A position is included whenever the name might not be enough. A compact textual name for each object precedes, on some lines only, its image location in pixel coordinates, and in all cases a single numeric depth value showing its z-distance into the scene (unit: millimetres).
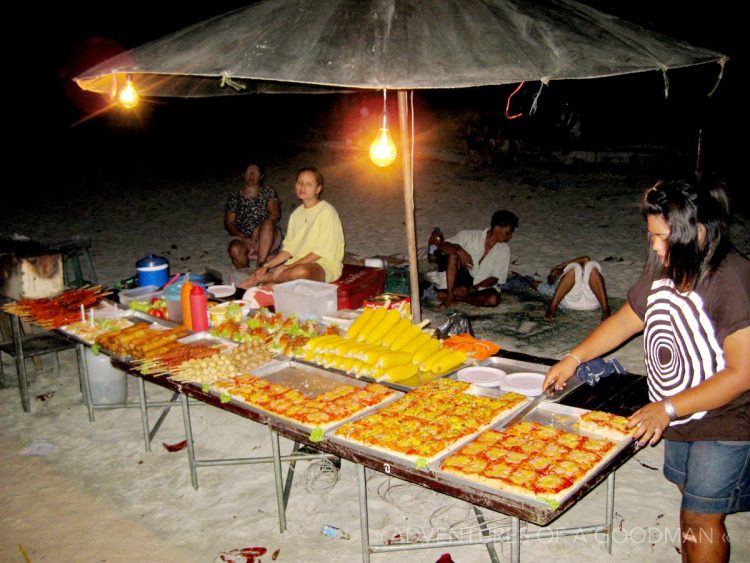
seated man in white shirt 7852
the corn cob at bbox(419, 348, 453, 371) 3730
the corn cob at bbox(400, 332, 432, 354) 3859
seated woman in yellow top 6199
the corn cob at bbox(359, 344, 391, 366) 3733
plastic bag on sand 4398
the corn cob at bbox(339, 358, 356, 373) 3777
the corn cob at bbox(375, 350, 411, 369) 3678
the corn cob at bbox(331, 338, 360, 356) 3865
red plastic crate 6199
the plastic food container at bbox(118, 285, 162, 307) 5375
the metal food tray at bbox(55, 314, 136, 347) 4530
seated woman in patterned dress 8672
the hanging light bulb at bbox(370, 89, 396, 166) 3875
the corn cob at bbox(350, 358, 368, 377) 3734
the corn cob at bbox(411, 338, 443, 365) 3773
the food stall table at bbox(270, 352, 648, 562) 2439
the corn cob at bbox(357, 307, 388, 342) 4051
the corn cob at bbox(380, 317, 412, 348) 3926
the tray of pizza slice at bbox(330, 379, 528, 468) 2822
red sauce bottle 4512
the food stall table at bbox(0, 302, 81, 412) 5426
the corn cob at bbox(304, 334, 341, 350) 3982
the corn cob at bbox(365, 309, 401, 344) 3998
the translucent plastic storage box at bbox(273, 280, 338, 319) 4672
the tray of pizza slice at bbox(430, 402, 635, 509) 2480
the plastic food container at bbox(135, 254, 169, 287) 5672
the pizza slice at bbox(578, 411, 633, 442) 2848
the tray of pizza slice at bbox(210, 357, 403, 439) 3178
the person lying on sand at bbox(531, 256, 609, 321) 7367
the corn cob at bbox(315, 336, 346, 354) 3916
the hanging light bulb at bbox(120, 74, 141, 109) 4719
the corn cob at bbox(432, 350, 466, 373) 3727
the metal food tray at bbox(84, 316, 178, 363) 4332
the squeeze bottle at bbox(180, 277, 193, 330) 4574
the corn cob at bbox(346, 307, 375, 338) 4113
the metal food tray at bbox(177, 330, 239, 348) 4371
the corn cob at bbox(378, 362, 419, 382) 3635
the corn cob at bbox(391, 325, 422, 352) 3887
